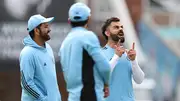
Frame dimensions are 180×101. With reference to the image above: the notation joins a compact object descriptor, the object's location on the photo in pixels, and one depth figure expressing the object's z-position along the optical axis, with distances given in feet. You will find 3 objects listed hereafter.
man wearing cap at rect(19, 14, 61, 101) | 47.83
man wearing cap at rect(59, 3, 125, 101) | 42.24
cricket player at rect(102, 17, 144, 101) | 47.34
